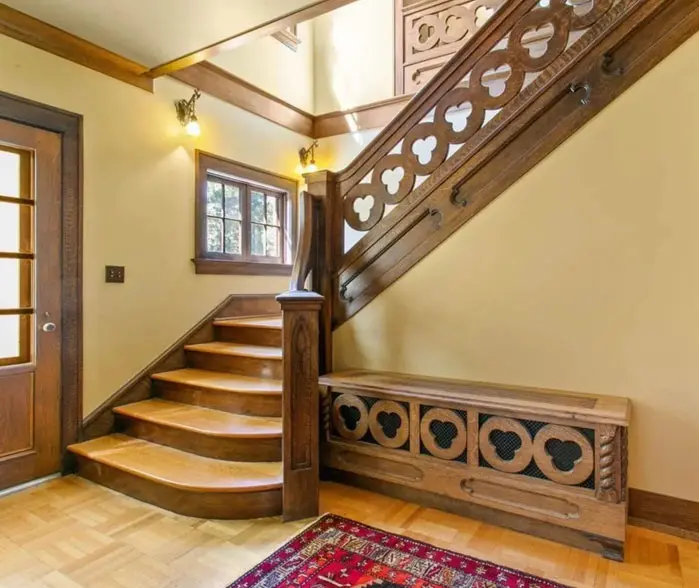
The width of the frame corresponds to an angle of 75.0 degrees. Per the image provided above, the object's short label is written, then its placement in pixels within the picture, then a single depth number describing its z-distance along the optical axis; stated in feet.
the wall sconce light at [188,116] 11.64
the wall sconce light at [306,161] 15.98
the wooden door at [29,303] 8.52
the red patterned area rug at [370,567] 5.77
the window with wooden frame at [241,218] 12.50
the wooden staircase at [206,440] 7.47
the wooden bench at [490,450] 6.32
